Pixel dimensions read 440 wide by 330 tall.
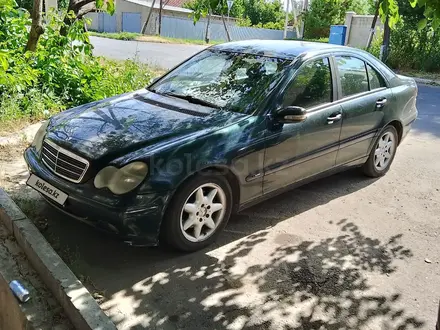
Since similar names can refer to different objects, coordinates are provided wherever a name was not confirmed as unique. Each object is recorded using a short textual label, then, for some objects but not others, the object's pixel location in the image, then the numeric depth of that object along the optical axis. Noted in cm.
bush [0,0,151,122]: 632
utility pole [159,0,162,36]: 3497
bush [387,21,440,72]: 1748
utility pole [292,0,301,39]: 3197
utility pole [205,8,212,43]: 3116
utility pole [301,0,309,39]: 3231
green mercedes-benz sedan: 326
